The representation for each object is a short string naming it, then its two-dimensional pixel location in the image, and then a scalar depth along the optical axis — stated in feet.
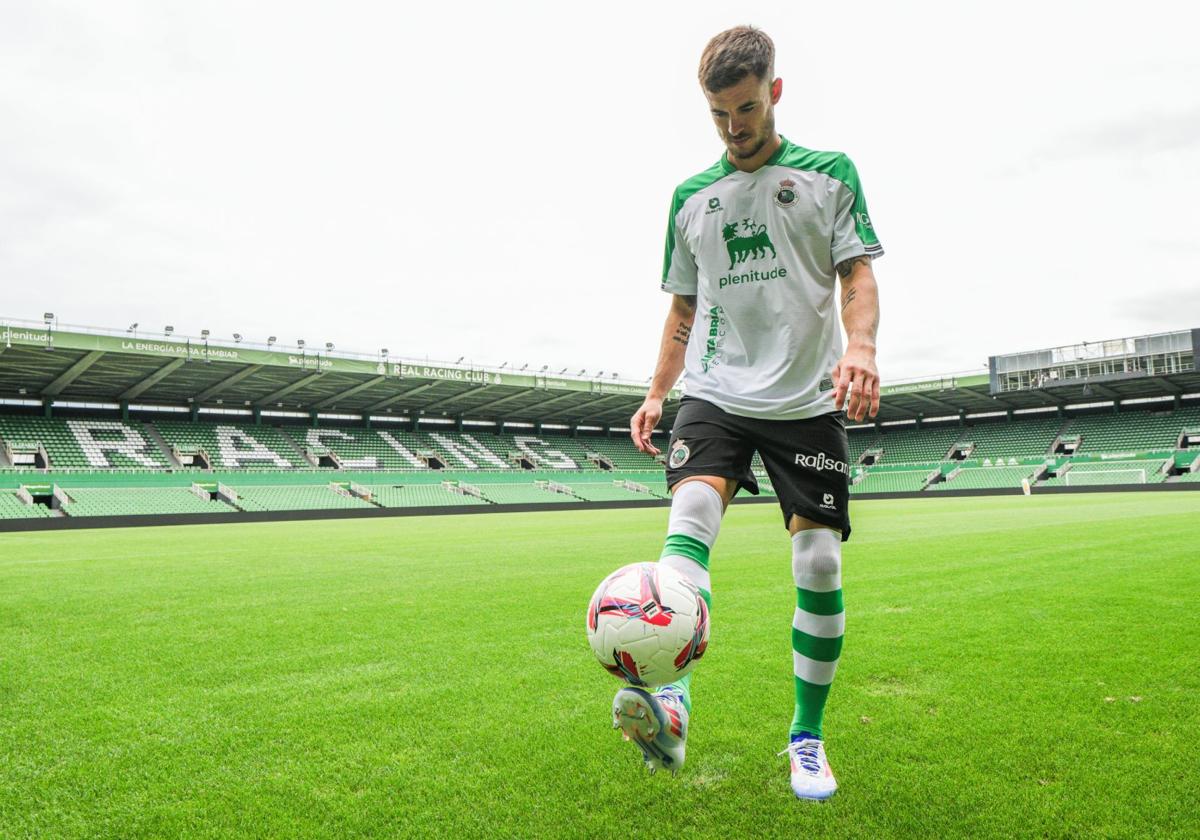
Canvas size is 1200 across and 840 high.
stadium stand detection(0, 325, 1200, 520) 101.81
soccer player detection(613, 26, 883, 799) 8.29
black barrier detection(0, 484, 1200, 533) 77.79
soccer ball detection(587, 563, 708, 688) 7.02
